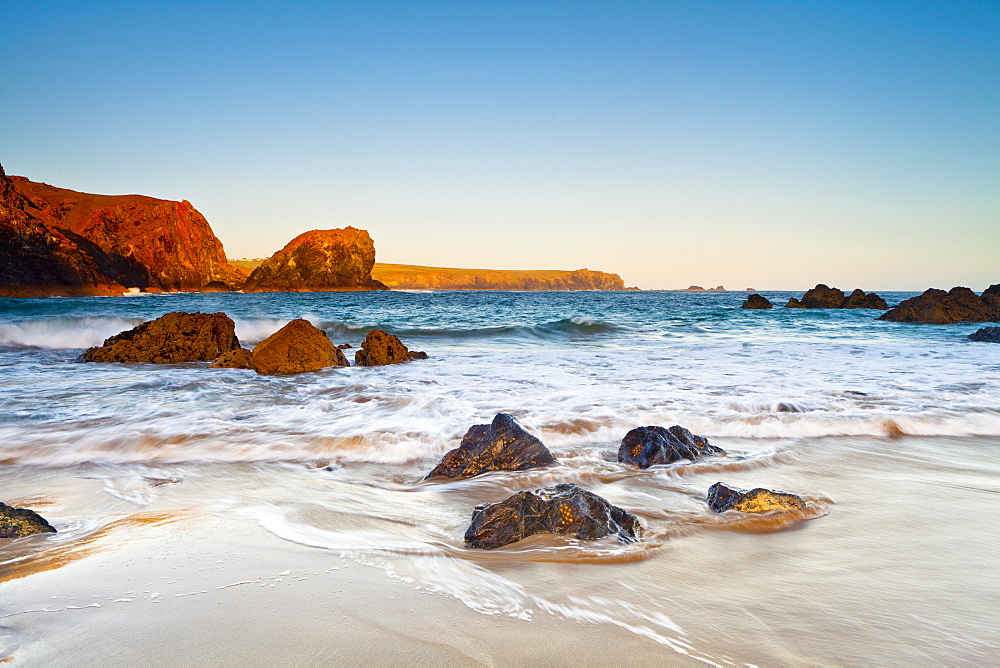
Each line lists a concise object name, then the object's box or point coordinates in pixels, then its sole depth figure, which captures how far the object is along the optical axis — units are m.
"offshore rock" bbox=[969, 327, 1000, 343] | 14.17
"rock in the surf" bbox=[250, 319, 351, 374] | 8.22
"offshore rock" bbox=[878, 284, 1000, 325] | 21.80
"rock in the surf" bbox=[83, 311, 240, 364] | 9.20
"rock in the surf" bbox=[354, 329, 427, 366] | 9.17
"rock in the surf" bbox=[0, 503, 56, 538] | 2.20
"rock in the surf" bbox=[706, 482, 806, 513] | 2.66
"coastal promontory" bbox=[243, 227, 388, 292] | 107.31
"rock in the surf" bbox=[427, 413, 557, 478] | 3.47
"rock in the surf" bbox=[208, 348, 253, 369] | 8.59
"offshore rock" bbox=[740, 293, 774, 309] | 36.59
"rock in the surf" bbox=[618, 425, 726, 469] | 3.62
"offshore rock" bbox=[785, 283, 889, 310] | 34.09
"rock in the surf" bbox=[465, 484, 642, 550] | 2.30
